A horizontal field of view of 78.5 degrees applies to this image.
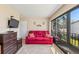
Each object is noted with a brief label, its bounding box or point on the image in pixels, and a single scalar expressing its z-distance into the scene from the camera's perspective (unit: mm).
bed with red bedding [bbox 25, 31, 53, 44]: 2755
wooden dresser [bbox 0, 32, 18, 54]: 1199
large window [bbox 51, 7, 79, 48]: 1632
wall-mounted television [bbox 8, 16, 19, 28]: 1861
